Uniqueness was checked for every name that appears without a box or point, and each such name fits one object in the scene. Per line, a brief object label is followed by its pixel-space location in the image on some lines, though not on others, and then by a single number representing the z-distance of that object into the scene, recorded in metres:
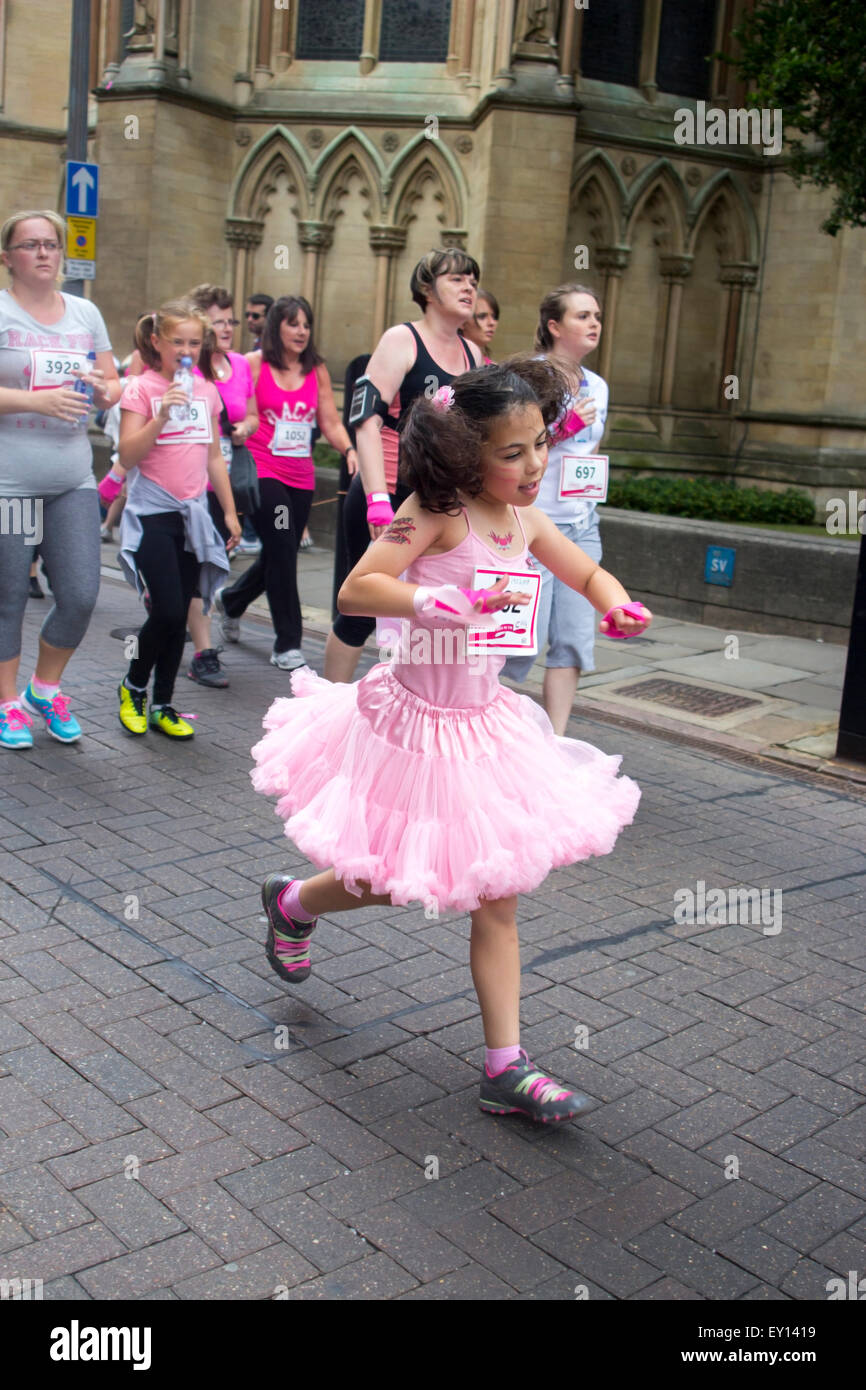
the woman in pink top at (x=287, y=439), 8.29
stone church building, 15.47
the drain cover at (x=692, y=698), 8.21
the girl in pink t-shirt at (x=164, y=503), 6.64
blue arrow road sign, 13.37
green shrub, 12.52
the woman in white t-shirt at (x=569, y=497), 6.14
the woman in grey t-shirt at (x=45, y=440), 6.09
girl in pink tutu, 3.39
